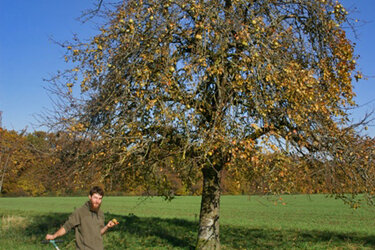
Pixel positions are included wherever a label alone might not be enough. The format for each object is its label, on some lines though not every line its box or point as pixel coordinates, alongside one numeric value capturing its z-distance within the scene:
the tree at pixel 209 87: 10.01
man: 6.21
